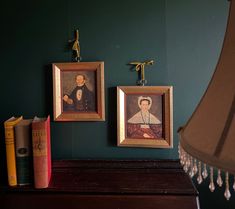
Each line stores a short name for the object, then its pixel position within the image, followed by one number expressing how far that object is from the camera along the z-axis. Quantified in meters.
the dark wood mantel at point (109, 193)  0.95
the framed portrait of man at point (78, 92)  1.24
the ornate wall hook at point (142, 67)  1.21
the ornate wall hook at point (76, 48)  1.24
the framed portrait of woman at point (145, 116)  1.21
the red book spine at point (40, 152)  1.02
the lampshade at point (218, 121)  0.36
